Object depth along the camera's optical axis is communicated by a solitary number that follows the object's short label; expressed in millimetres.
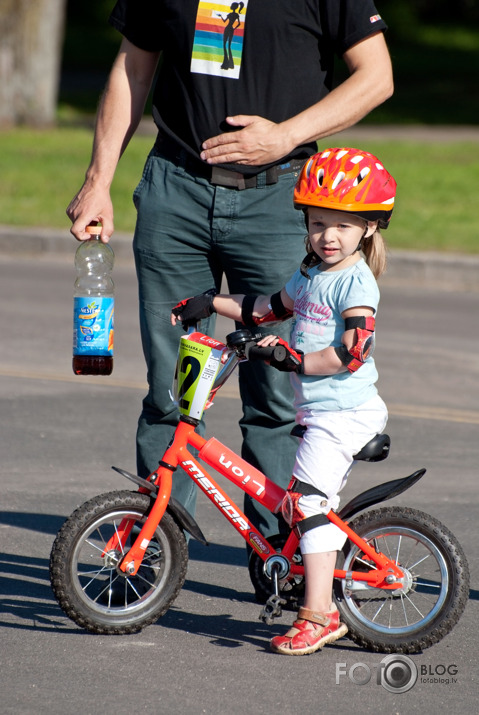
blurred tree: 39906
